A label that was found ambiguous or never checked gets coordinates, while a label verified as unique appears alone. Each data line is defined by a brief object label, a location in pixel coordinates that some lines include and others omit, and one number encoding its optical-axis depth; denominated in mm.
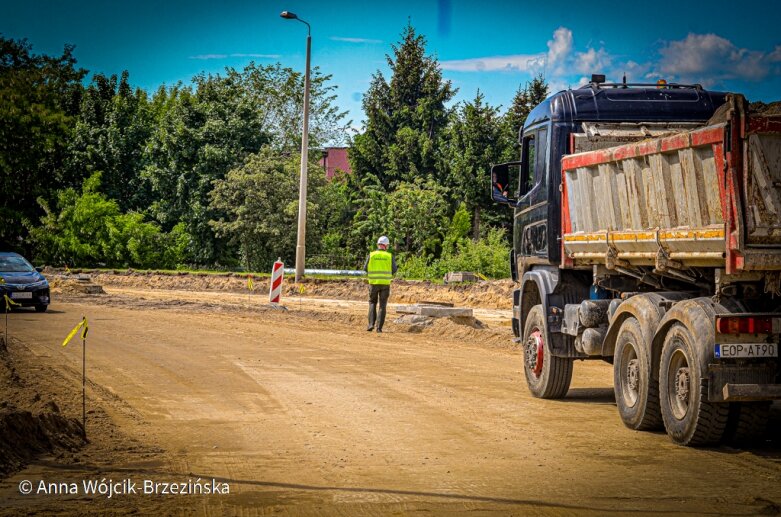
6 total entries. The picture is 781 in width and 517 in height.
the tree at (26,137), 49375
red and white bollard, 27984
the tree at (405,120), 48094
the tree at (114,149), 52188
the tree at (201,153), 47781
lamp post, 32844
